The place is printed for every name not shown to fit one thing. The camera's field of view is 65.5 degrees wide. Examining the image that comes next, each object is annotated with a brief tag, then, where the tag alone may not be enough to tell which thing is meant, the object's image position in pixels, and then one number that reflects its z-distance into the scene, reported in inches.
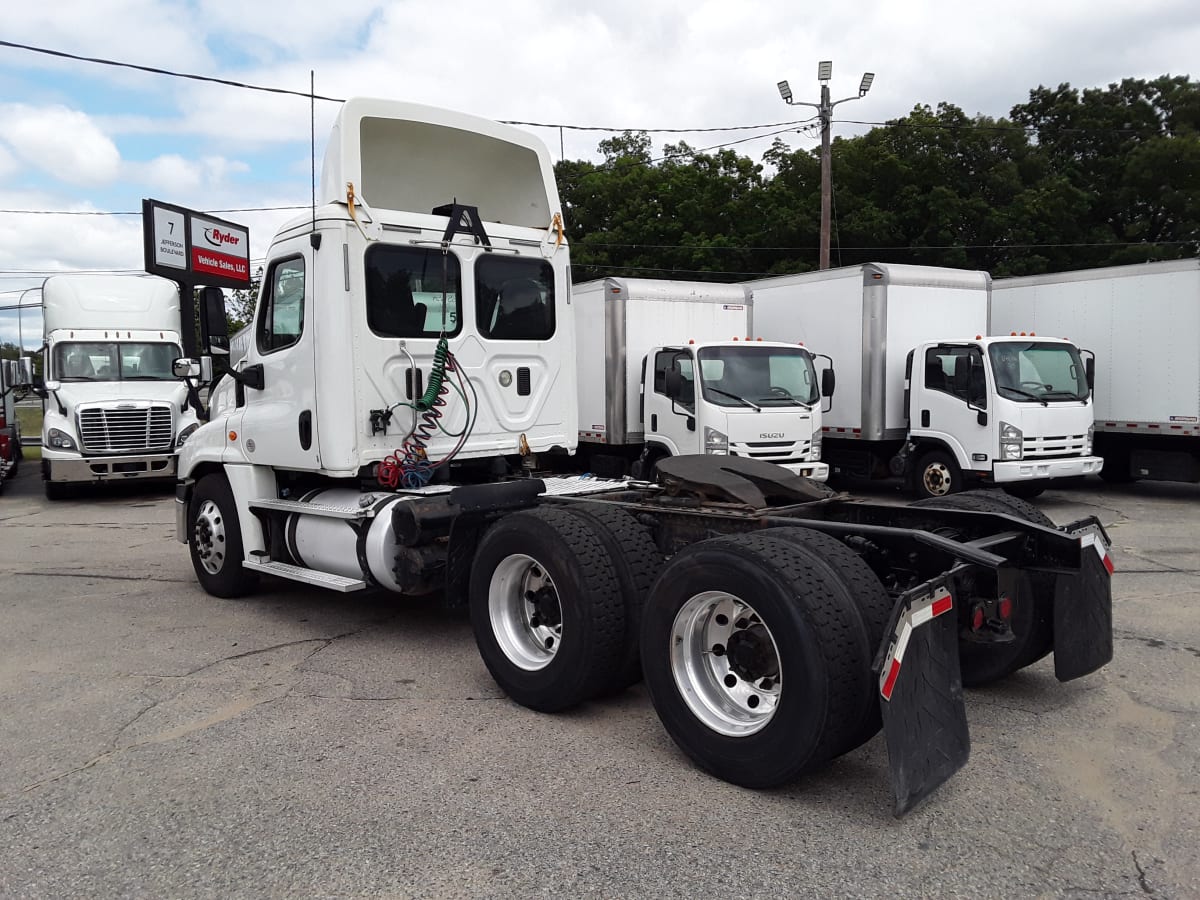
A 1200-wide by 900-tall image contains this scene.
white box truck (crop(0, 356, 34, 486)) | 679.1
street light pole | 884.0
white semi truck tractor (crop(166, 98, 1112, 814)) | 146.3
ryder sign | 333.1
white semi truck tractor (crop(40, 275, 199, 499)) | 580.4
